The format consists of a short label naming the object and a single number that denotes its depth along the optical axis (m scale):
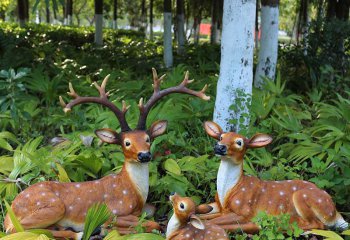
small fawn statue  3.10
